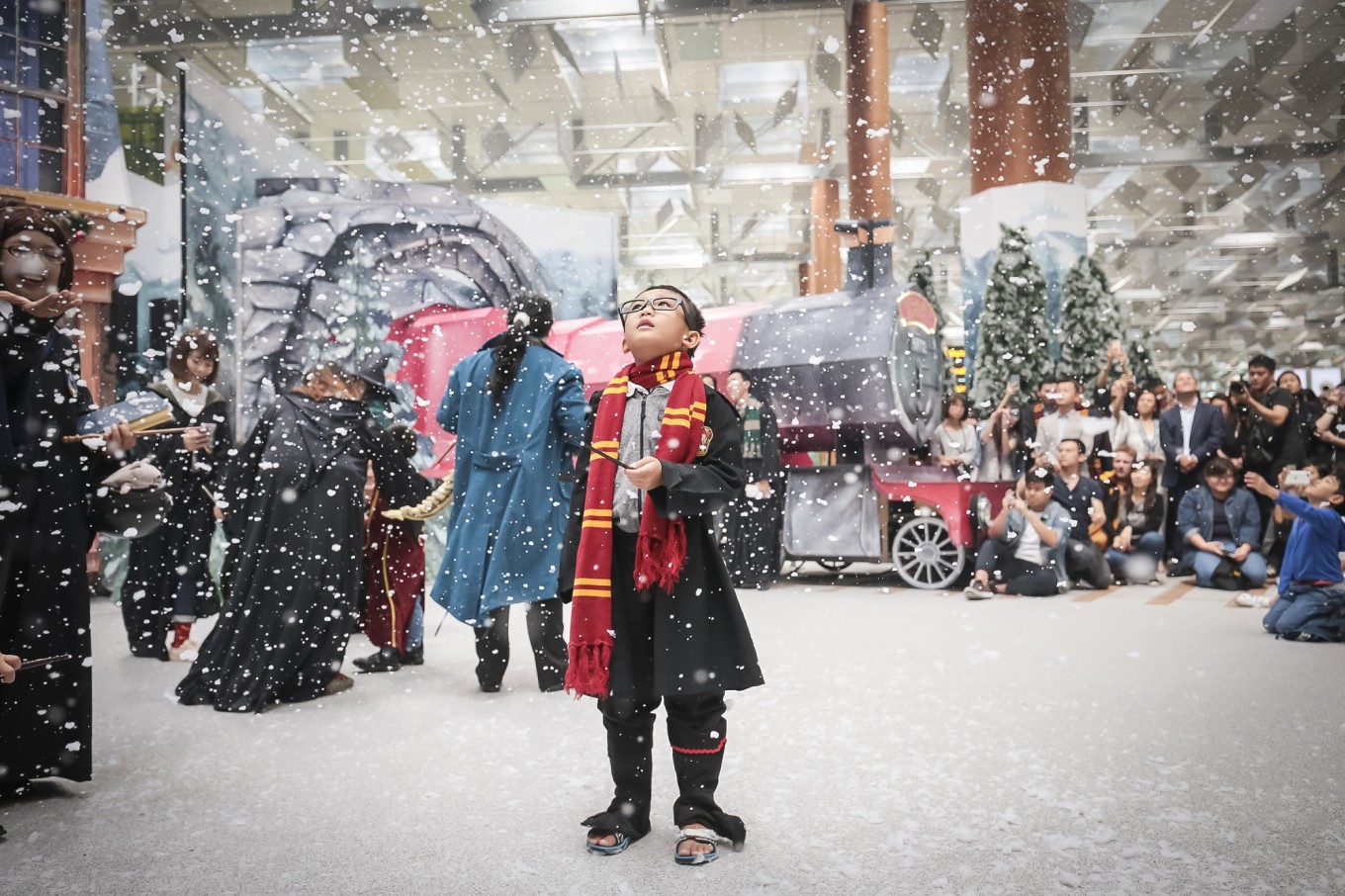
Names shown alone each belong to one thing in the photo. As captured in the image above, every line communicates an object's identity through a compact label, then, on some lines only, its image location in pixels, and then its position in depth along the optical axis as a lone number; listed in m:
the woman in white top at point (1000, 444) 9.09
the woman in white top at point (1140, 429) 9.17
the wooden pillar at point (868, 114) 12.34
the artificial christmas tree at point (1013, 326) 10.12
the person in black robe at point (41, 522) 2.87
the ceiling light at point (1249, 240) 22.50
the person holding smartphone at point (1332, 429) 8.48
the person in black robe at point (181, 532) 5.57
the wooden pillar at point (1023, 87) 11.33
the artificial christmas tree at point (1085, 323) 10.52
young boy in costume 2.52
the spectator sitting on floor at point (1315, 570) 5.64
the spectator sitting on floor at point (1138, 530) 8.72
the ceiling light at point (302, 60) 13.14
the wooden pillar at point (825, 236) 18.39
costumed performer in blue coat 4.38
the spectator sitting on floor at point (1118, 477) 8.96
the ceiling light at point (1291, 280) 25.28
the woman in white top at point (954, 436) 9.29
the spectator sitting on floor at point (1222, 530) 8.10
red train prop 8.56
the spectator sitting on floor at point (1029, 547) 8.03
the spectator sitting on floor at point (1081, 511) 8.35
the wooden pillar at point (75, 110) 8.41
